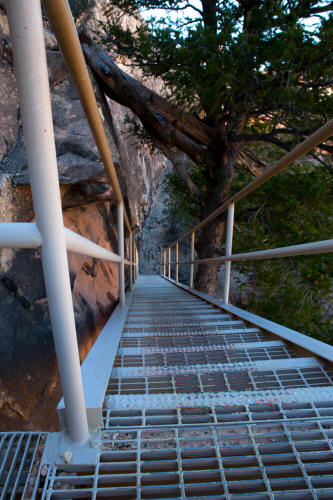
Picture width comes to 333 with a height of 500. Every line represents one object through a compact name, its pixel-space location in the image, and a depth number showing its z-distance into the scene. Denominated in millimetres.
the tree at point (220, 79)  2990
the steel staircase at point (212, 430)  602
